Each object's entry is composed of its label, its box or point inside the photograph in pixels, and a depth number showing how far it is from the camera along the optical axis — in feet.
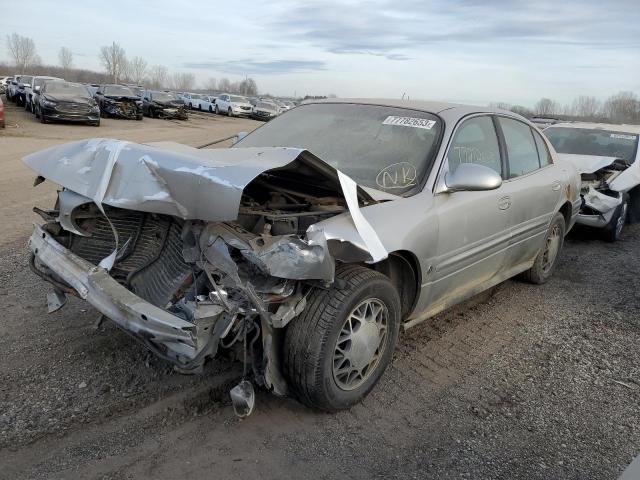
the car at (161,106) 101.65
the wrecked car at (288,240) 8.91
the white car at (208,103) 146.72
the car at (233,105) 134.10
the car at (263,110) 131.03
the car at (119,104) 86.69
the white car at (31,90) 73.50
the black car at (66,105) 65.62
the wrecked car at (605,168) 24.90
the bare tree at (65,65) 371.56
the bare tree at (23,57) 333.21
